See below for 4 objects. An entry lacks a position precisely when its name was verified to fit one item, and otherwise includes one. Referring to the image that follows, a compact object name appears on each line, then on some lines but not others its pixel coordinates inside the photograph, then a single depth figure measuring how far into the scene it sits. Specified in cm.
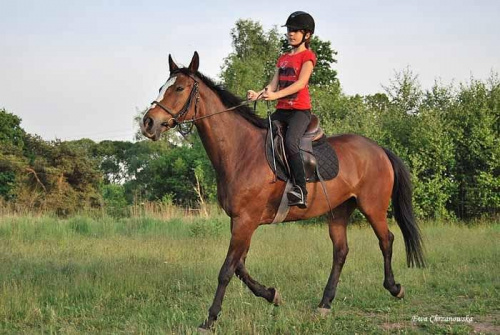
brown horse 554
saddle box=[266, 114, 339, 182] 593
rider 593
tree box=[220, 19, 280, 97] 4031
